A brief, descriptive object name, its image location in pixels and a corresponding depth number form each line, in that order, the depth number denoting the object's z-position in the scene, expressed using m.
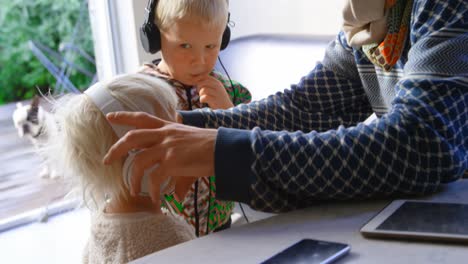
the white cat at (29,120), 2.85
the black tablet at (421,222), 0.87
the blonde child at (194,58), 1.73
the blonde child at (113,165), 1.24
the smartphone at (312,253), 0.82
